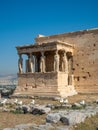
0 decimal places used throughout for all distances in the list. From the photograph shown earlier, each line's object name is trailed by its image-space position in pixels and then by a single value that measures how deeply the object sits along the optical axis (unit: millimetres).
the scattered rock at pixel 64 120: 11100
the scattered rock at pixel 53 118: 11500
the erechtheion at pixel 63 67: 26266
